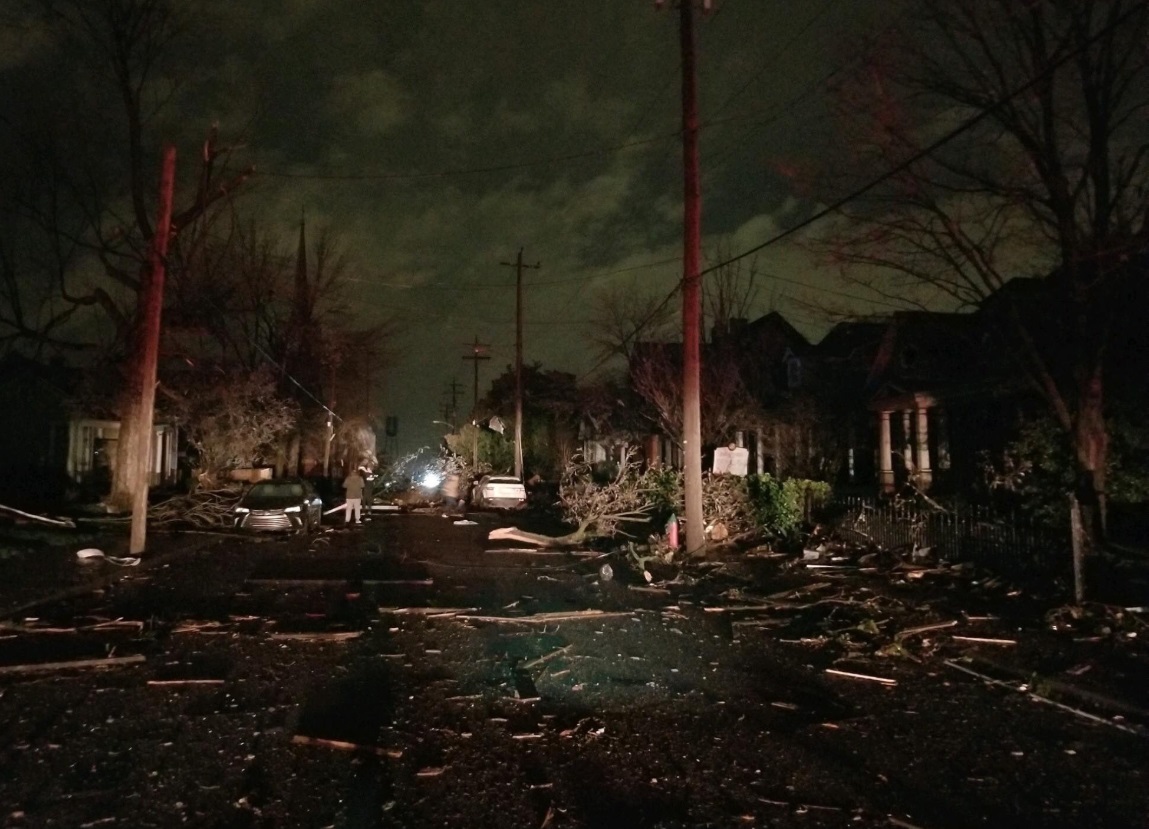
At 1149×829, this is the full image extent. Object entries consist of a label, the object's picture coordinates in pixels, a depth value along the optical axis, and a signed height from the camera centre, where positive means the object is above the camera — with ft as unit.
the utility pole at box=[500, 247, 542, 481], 146.41 +18.74
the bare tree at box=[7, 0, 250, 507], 86.53 +21.24
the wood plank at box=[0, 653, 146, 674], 29.94 -5.57
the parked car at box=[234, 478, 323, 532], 80.28 -1.90
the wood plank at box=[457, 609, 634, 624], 39.88 -5.52
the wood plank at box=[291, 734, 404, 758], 21.94 -5.97
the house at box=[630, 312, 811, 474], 106.22 +11.17
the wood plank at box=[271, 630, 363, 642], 35.76 -5.54
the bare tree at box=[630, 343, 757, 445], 106.32 +9.81
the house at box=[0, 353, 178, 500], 113.09 +7.05
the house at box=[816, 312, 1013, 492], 73.87 +7.14
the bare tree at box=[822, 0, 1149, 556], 45.52 +10.82
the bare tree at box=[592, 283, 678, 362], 130.31 +19.08
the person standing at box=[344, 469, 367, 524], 96.12 -1.21
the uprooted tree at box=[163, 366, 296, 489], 111.14 +8.06
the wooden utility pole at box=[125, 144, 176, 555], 60.64 +8.43
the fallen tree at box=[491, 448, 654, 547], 73.31 -1.87
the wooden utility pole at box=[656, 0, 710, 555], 58.95 +12.07
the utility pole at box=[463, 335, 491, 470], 206.32 +30.89
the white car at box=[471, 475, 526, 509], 119.14 -1.20
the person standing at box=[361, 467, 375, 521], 114.75 -1.19
